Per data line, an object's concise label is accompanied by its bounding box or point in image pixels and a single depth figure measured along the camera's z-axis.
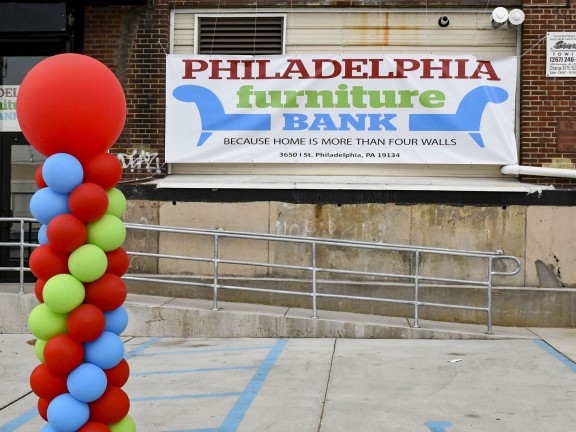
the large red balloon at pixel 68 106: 3.45
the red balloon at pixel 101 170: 3.59
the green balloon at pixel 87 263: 3.47
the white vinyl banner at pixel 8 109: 11.62
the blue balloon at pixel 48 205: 3.51
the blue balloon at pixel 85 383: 3.50
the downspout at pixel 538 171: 10.28
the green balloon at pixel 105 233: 3.57
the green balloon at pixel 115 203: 3.72
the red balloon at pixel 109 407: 3.62
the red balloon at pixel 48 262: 3.53
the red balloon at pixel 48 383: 3.59
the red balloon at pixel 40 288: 3.65
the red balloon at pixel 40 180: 3.66
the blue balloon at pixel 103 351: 3.59
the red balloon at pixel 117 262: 3.71
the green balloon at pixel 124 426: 3.72
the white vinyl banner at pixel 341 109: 10.65
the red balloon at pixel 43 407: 3.68
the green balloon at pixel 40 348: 3.65
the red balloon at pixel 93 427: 3.54
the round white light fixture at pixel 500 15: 10.49
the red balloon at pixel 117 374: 3.72
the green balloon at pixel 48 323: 3.55
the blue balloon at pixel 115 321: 3.72
